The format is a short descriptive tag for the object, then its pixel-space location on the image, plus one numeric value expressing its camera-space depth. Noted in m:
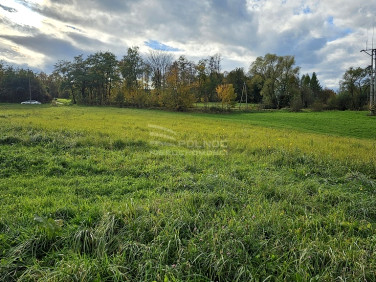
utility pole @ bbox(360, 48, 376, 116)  31.44
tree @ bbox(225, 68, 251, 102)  63.22
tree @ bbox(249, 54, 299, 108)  54.69
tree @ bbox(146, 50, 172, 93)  60.46
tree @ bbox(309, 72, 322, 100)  63.36
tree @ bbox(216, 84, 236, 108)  45.94
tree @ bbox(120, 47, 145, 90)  55.41
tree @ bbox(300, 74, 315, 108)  52.94
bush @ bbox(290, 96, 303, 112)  45.81
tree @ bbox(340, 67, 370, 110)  45.50
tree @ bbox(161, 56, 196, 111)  44.56
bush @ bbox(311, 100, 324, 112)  45.17
